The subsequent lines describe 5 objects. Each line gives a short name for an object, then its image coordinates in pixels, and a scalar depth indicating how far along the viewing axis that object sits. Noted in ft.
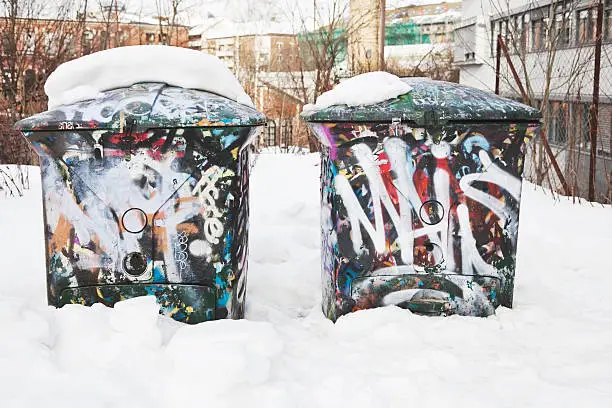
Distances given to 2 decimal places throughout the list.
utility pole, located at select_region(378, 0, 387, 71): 37.73
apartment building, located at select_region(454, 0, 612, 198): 26.20
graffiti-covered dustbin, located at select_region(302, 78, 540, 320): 10.14
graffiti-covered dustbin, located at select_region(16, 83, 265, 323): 9.32
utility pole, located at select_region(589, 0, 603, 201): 21.56
